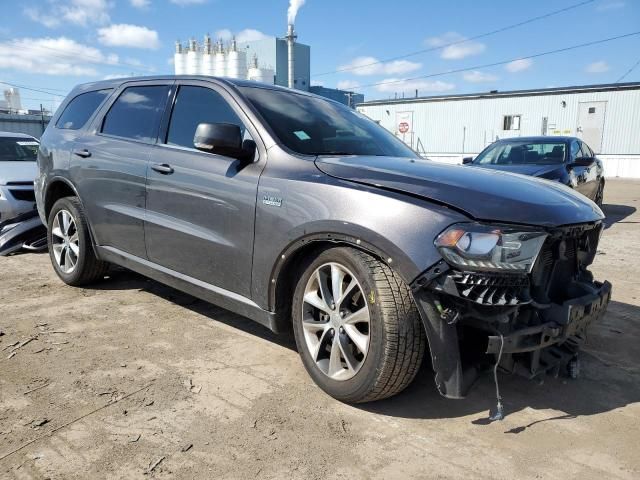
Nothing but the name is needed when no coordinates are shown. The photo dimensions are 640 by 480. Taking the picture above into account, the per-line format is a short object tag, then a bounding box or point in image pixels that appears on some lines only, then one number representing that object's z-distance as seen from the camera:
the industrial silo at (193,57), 41.84
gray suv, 2.32
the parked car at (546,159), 7.96
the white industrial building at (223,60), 41.91
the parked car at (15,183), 6.98
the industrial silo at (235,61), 41.84
